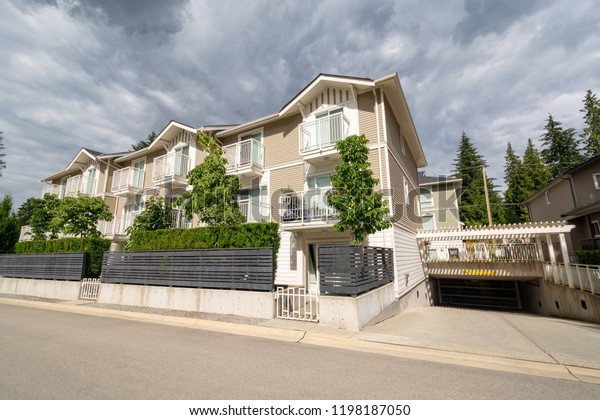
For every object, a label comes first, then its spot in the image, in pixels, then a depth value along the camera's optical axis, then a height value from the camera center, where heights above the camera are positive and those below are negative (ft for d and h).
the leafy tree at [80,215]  49.16 +8.27
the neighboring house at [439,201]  73.56 +16.33
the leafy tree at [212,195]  35.35 +8.62
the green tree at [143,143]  128.47 +57.76
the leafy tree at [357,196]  27.68 +6.42
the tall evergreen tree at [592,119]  100.40 +53.06
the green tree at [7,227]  82.74 +10.11
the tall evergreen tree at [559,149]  116.67 +49.63
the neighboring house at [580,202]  50.49 +11.40
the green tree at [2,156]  124.87 +48.31
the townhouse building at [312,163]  36.50 +15.42
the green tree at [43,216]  58.44 +9.59
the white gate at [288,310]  23.45 -5.44
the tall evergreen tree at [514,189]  107.65 +29.54
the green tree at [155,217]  42.59 +6.76
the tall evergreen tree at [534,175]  106.83 +33.18
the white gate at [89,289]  38.34 -4.77
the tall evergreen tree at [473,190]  95.44 +29.82
